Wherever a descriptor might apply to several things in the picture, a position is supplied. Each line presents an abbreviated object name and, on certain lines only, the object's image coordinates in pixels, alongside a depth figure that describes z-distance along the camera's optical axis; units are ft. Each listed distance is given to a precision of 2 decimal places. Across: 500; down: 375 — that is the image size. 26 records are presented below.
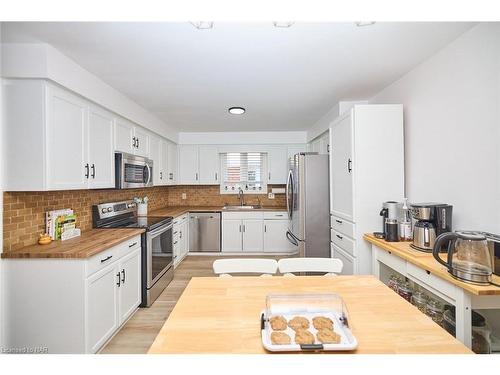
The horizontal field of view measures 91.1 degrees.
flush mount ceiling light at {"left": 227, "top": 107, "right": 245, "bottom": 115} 10.84
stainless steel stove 8.81
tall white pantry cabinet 7.77
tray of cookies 2.61
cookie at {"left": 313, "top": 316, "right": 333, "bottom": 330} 2.94
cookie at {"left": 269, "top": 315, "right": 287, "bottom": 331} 2.95
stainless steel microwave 8.84
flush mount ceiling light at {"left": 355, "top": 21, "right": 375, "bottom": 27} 4.96
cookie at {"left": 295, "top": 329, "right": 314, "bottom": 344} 2.69
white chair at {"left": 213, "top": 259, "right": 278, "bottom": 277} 5.60
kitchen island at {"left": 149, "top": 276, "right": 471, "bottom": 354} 2.72
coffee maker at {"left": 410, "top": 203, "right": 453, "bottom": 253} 5.84
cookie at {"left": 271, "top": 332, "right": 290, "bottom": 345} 2.68
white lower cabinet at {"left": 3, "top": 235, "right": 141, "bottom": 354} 5.66
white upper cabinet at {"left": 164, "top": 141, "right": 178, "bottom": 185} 14.46
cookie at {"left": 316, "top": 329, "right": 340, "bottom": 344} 2.66
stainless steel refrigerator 10.48
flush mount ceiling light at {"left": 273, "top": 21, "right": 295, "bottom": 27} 4.92
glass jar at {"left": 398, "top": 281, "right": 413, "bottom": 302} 6.40
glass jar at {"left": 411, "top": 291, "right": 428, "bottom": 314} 5.96
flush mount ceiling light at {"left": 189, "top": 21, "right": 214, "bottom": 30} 4.91
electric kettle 4.06
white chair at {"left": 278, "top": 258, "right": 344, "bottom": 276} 5.60
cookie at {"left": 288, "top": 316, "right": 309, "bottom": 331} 2.96
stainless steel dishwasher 15.05
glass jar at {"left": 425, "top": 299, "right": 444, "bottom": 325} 5.46
